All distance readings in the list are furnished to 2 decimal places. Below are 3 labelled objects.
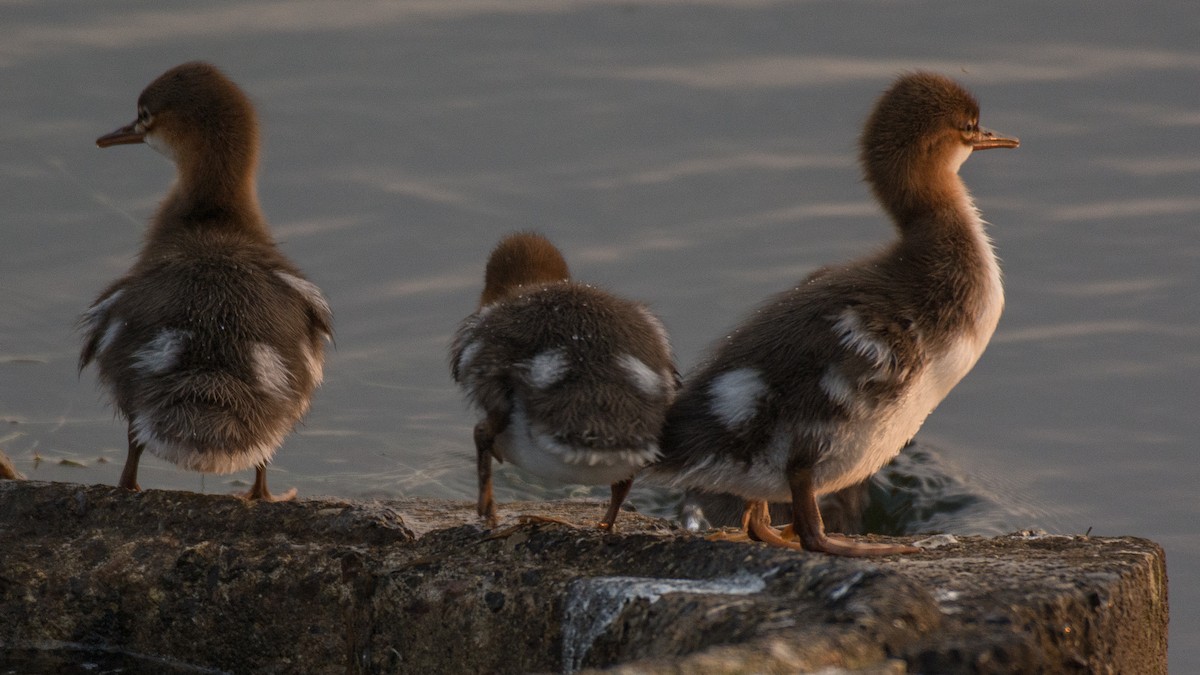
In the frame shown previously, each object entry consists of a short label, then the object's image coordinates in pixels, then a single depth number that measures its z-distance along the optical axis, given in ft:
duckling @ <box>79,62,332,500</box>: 34.24
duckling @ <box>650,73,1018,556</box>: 33.32
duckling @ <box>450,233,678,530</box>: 30.96
